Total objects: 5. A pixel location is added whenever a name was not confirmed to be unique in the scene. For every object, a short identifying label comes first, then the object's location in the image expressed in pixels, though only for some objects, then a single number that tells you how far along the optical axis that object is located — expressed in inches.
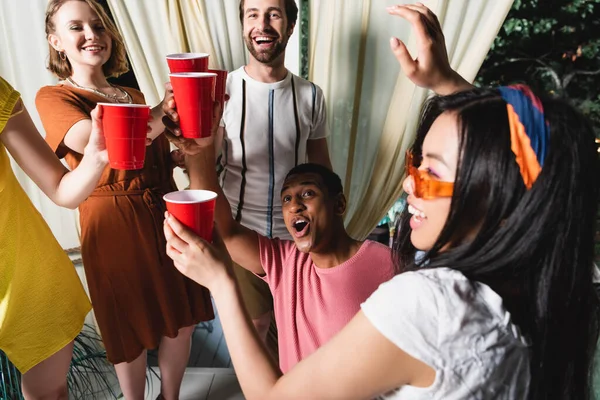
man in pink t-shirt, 56.7
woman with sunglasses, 32.6
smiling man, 79.3
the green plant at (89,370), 91.2
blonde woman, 67.9
